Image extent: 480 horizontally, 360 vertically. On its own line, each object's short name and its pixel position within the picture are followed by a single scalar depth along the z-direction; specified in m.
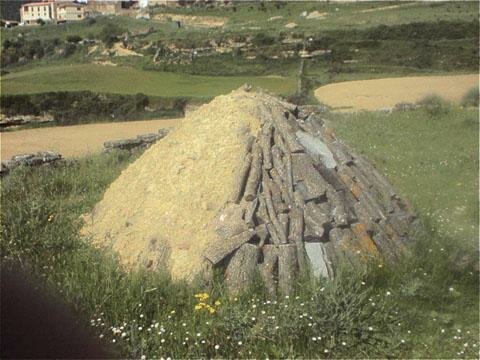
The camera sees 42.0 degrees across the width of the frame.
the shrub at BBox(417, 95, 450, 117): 17.39
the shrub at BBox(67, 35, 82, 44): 53.12
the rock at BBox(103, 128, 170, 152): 13.34
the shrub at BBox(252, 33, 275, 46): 47.40
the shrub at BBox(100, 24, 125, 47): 52.63
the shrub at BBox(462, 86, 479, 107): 20.86
